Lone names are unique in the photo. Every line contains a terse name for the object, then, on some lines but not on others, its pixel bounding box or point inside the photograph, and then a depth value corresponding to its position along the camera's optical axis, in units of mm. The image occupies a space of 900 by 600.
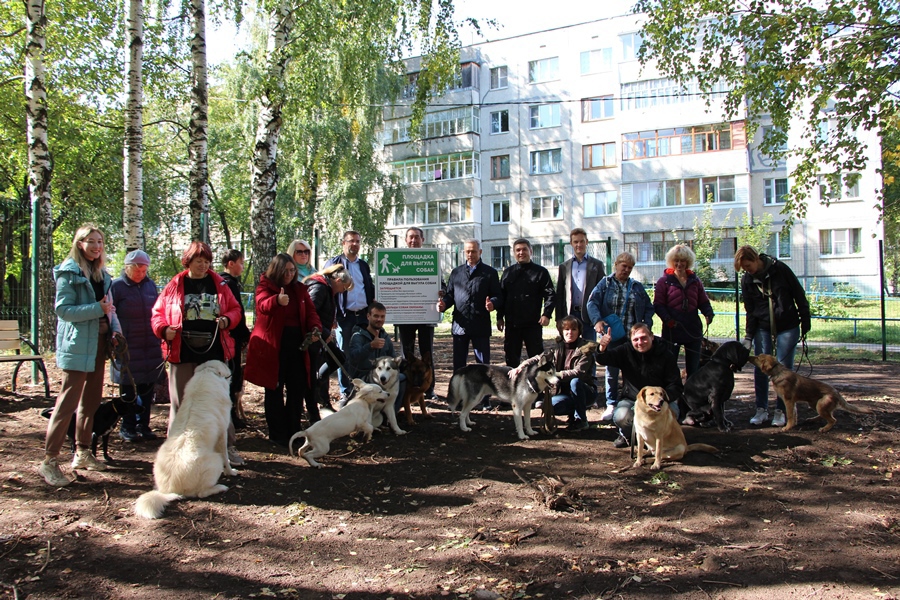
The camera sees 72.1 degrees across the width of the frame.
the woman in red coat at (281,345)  5602
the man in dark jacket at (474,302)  7578
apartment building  30797
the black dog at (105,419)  5246
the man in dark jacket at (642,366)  5762
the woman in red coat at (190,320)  5070
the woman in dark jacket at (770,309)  6230
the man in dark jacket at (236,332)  6219
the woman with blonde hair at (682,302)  6641
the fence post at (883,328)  11511
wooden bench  7789
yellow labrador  5051
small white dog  5355
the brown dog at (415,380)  6645
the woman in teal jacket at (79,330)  4781
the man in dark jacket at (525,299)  7312
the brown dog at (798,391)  5980
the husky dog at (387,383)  6031
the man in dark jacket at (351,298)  7289
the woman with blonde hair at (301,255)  6578
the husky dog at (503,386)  6043
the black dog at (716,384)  6016
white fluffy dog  4410
